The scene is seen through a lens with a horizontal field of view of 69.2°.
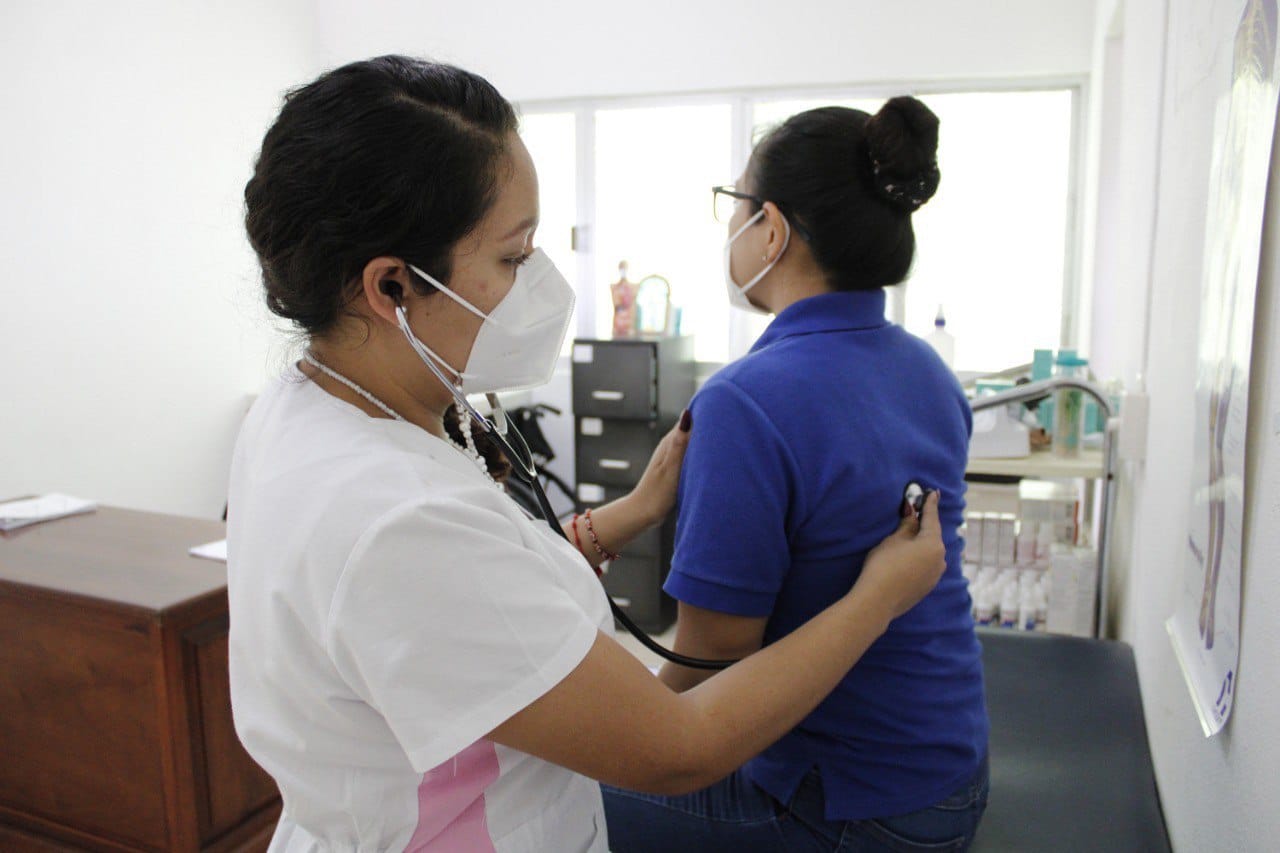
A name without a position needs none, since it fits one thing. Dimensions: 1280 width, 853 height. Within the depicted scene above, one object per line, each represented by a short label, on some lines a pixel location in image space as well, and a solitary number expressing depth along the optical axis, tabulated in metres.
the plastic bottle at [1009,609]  2.27
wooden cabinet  1.68
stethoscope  0.93
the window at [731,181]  3.77
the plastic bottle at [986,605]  2.30
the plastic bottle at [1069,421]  2.28
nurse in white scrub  0.67
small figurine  4.13
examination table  1.21
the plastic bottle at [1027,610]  2.24
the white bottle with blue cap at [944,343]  3.32
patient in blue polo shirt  0.98
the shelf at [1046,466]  2.13
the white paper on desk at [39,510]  2.12
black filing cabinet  3.71
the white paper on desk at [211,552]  1.92
